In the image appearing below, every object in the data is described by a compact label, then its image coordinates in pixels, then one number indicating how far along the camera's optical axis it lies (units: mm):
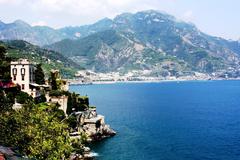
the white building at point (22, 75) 111062
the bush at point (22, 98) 102469
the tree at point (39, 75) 122606
